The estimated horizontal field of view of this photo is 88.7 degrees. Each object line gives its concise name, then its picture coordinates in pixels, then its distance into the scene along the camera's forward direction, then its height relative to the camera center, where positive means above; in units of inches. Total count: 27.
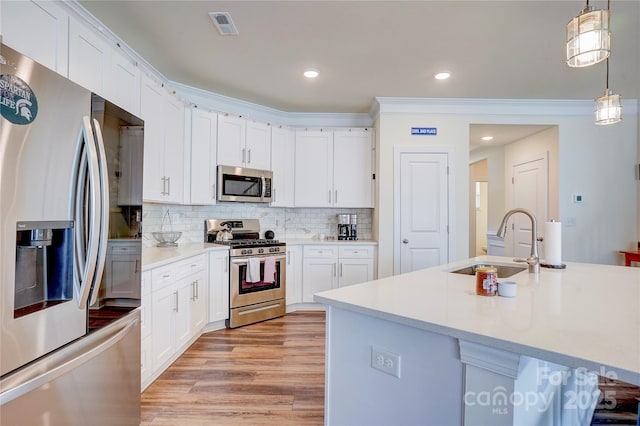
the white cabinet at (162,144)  108.3 +26.9
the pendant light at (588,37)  61.3 +35.0
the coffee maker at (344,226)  176.9 -4.8
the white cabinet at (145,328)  84.4 -29.4
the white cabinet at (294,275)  162.2 -28.7
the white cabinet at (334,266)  164.1 -24.4
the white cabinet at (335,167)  175.3 +27.2
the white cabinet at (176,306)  92.2 -29.1
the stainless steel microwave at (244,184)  150.9 +15.8
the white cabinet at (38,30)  61.8 +38.0
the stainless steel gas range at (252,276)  140.8 -26.3
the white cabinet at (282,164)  170.1 +28.1
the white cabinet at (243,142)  151.5 +36.1
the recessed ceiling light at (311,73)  128.3 +57.3
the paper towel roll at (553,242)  84.4 -6.1
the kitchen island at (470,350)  36.1 -16.1
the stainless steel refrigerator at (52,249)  41.6 -4.9
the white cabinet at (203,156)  141.5 +26.9
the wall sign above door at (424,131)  161.3 +42.9
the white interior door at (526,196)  177.6 +12.9
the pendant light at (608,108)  87.4 +29.9
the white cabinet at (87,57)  77.6 +39.9
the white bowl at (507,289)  54.8 -11.9
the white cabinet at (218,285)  134.0 -28.6
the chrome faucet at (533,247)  77.1 -6.9
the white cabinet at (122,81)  89.7 +39.2
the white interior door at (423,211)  160.6 +3.5
